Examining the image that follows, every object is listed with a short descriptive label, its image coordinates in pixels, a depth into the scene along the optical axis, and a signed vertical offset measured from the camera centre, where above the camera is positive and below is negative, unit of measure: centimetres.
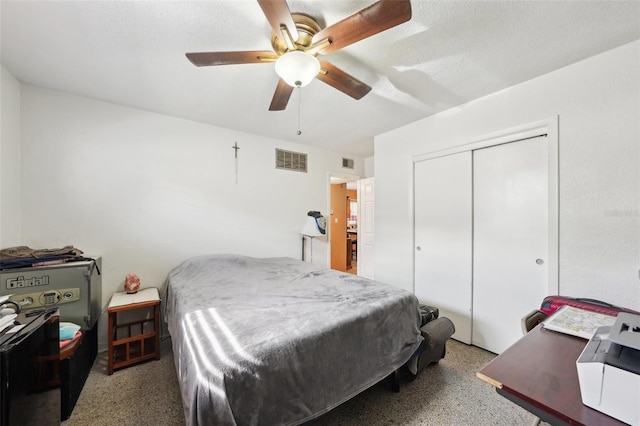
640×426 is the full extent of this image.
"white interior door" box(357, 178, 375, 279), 430 -29
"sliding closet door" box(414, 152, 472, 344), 260 -27
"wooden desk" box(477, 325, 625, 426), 73 -59
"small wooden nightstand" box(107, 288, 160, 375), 208 -111
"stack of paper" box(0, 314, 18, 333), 104 -48
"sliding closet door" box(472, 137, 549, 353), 212 -24
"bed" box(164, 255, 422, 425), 107 -70
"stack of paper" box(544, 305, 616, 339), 117 -56
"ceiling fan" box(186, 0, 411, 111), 111 +92
